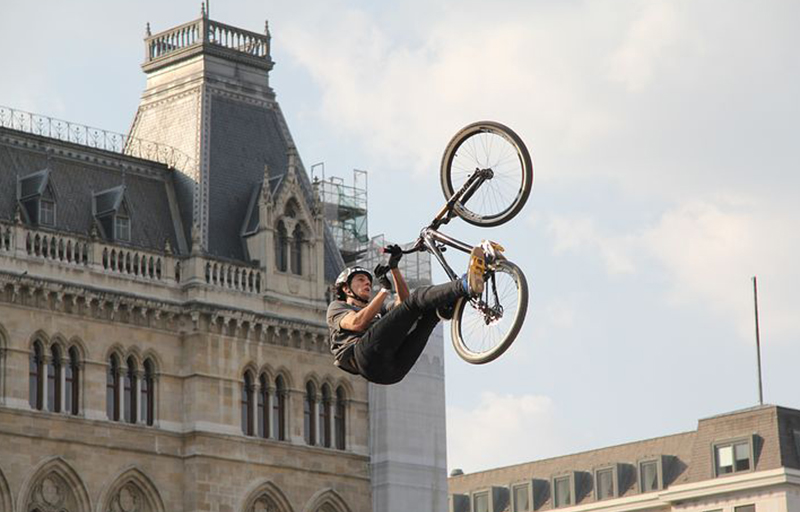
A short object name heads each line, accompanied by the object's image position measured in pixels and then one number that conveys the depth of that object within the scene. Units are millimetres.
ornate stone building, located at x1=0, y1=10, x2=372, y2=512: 62812
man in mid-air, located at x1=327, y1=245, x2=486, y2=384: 19453
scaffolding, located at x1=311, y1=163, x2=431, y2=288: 75688
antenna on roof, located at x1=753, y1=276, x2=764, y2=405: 96250
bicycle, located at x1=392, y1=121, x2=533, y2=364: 19156
